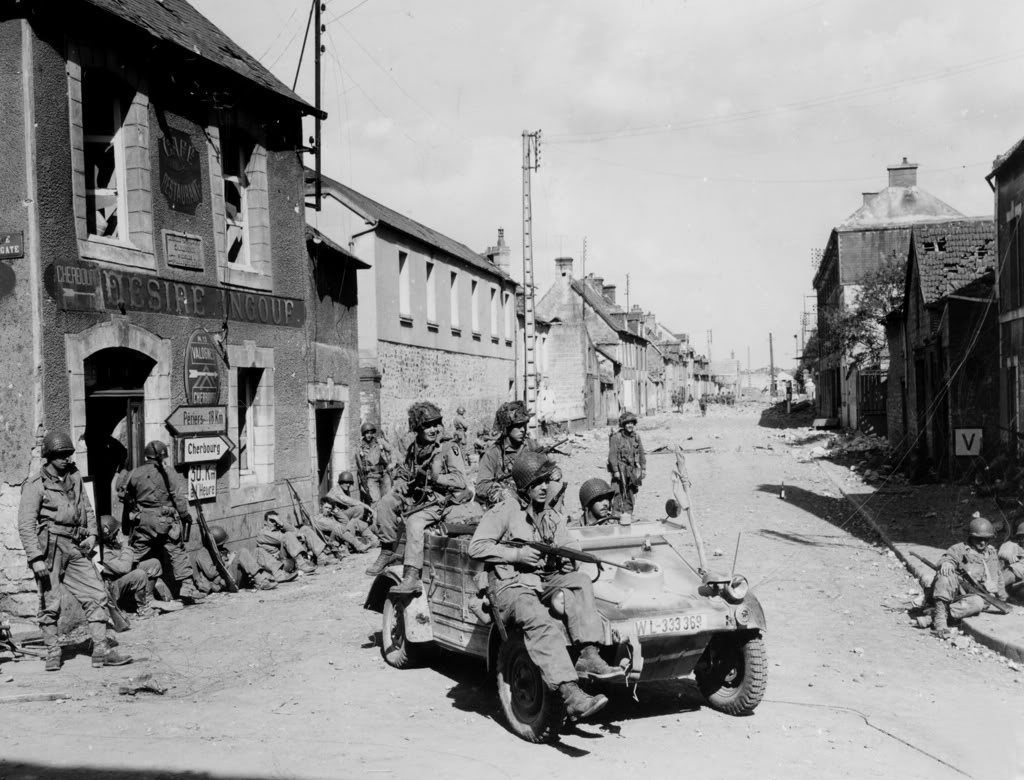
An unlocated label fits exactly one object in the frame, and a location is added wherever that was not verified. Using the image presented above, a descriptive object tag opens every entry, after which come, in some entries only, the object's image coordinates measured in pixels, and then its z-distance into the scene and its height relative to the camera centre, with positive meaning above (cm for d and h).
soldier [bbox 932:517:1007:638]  856 -180
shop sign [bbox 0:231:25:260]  954 +160
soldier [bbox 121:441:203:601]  1052 -124
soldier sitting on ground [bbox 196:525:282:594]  1134 -207
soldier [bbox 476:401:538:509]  961 -57
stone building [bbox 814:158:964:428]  4641 +767
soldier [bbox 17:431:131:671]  827 -118
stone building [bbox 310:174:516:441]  2247 +217
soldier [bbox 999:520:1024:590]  906 -175
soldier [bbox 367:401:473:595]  903 -76
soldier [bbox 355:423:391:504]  1638 -121
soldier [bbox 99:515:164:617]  1012 -187
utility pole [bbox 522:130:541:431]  2664 +396
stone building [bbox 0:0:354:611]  959 +172
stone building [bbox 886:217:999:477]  1948 +74
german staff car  569 -148
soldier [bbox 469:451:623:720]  541 -118
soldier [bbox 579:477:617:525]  688 -78
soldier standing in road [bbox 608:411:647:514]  1351 -98
